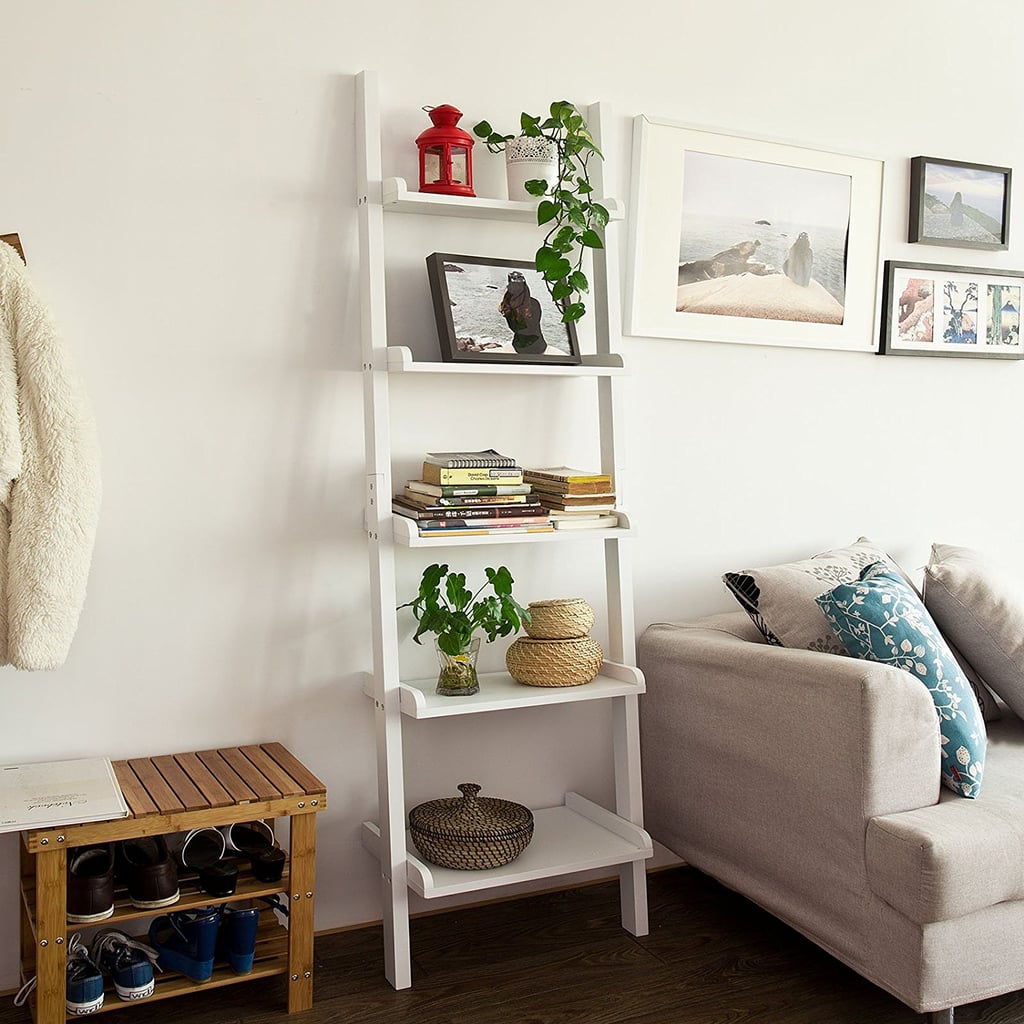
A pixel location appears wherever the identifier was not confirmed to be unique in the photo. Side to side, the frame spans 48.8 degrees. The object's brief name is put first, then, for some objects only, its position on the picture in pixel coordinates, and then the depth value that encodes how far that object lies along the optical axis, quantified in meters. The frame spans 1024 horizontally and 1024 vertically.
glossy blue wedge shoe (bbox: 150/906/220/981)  2.01
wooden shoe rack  1.86
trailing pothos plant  2.30
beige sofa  1.92
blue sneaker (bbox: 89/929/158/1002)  1.97
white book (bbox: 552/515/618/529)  2.38
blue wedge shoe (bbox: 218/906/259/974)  2.04
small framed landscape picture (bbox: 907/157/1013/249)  3.03
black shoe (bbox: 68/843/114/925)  1.93
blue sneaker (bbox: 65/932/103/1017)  1.92
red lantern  2.30
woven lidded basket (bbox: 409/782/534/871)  2.24
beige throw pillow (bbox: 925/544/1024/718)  2.53
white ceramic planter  2.37
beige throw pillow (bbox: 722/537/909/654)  2.37
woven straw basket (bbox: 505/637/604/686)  2.36
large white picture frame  2.68
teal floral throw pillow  2.13
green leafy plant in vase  2.28
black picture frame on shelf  2.36
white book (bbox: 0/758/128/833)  1.83
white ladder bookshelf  2.23
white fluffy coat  1.93
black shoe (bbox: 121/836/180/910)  1.98
